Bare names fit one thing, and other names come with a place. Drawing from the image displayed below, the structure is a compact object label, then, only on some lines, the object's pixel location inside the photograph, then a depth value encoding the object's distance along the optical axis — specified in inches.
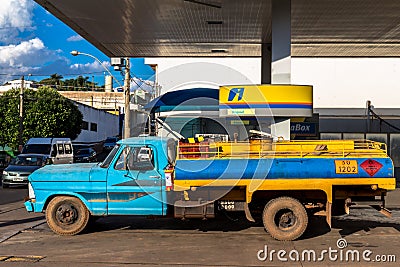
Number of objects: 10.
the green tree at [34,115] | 1790.1
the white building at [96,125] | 2335.6
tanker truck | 391.9
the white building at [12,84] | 2902.1
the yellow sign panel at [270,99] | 593.6
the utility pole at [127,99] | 1068.5
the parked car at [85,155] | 1461.6
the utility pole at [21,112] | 1587.1
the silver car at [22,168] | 876.0
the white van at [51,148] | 1019.9
